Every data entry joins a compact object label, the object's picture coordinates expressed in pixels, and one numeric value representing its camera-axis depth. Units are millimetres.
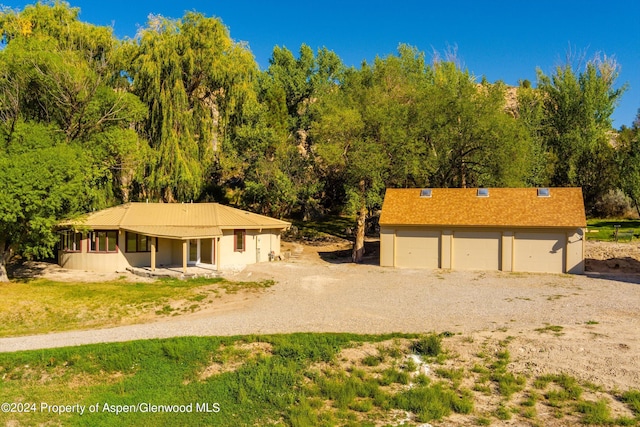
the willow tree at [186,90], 30594
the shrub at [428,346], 12019
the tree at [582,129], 46125
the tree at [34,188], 19828
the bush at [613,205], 45125
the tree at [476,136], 31719
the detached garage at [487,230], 24438
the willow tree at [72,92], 23125
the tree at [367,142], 29906
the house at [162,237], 25344
